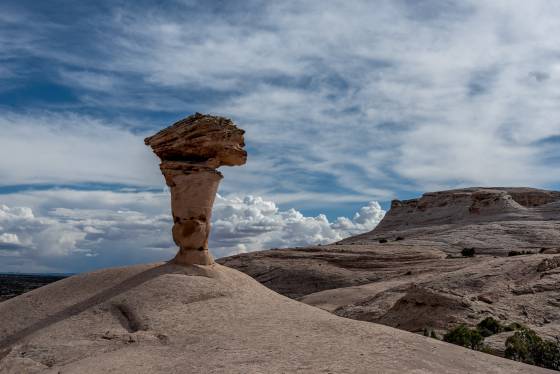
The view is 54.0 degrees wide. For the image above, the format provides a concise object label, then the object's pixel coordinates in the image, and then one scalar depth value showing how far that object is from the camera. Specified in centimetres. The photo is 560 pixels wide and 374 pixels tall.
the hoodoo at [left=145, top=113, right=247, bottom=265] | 1633
